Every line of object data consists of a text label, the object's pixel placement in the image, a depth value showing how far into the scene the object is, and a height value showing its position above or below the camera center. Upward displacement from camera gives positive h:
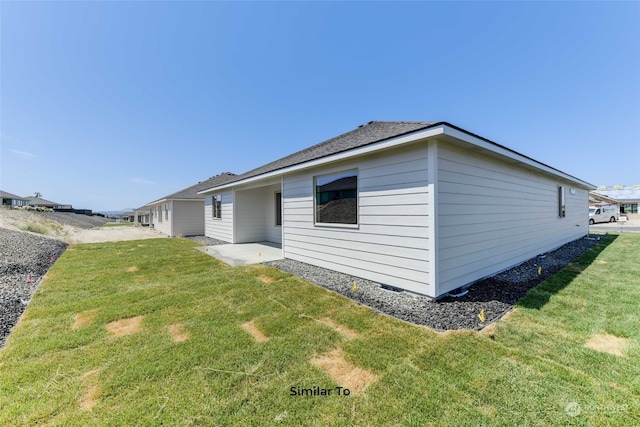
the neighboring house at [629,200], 33.00 +2.00
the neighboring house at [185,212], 14.77 +0.14
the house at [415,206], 3.90 +0.19
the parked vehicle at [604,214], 21.77 +0.01
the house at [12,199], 42.03 +2.86
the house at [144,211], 30.69 +0.31
